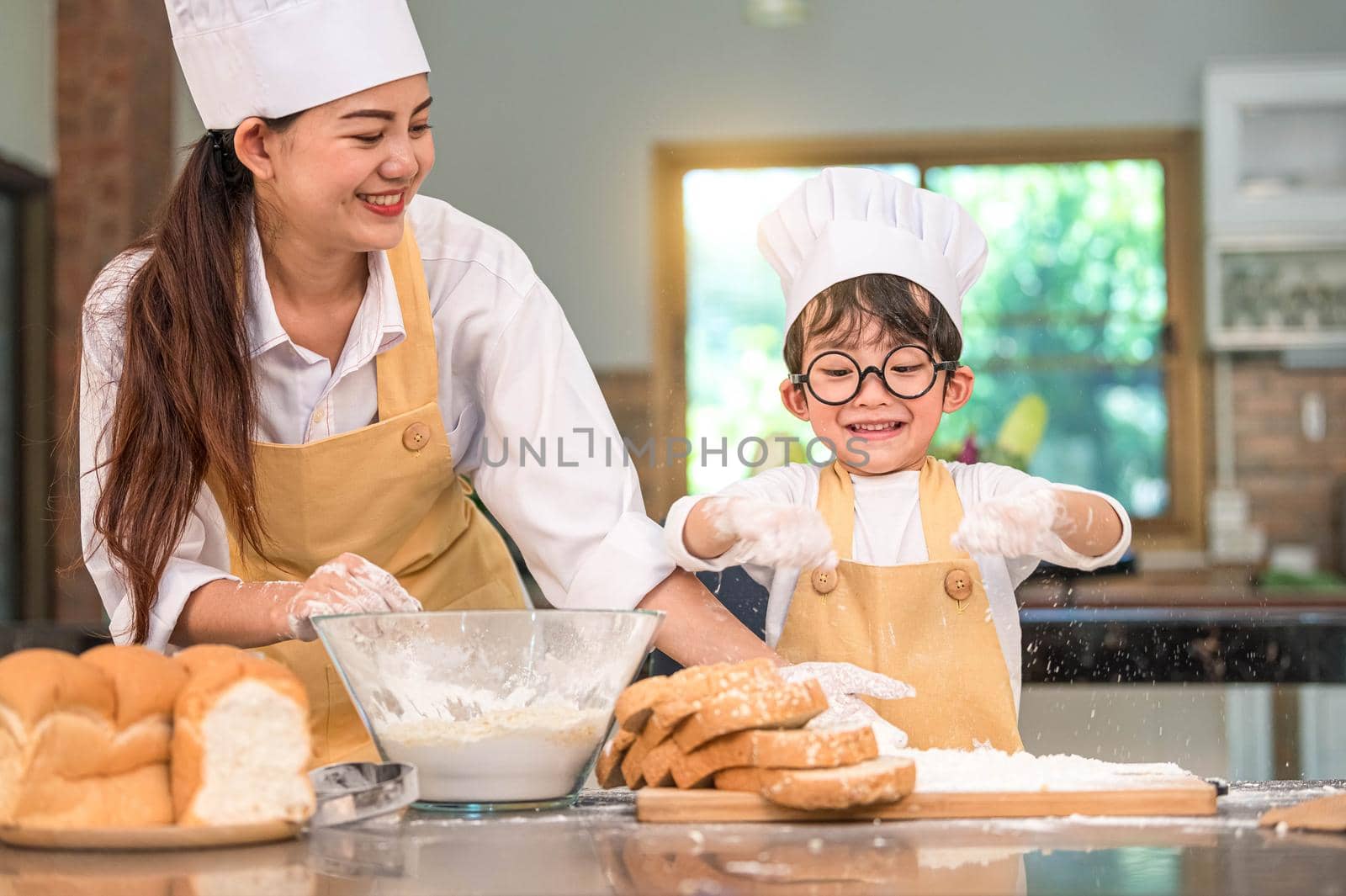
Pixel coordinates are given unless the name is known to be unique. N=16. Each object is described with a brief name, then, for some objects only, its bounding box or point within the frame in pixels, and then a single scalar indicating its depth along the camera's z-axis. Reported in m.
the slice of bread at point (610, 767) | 1.89
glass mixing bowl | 1.81
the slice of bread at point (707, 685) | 1.79
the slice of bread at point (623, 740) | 1.87
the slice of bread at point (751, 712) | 1.78
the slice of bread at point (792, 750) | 1.77
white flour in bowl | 1.81
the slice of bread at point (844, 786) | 1.75
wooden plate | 1.71
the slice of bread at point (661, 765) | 1.82
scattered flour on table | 1.81
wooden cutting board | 1.78
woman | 2.15
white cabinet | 6.12
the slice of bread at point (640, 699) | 1.81
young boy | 2.18
